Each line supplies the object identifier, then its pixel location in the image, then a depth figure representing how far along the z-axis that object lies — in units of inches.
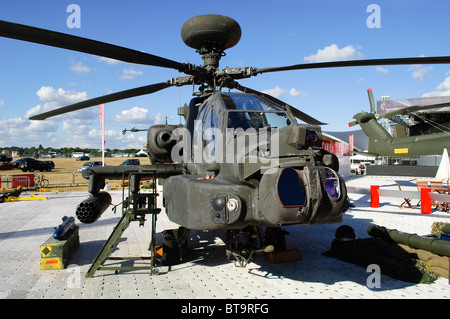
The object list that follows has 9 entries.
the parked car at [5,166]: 1543.7
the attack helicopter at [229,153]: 153.9
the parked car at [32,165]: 1465.3
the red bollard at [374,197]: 527.2
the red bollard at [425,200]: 471.4
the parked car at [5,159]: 1670.8
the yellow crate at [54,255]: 243.9
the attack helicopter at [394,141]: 727.1
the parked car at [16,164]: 1573.2
